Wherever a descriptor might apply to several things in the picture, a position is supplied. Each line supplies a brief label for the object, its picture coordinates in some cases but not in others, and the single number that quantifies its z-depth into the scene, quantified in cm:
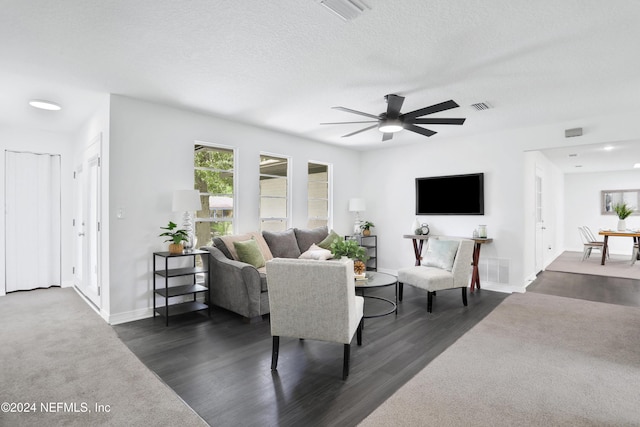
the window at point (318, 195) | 659
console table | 543
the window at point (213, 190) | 482
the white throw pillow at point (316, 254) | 506
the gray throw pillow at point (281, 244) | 504
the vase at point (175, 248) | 402
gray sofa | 382
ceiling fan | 333
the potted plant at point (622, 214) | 835
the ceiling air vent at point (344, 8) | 216
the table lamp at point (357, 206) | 676
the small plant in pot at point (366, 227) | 690
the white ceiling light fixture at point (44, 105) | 404
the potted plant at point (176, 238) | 403
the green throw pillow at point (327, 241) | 557
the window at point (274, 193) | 564
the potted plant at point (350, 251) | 407
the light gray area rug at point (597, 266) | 688
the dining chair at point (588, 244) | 823
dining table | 775
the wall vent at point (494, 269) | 549
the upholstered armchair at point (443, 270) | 431
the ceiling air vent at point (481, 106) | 421
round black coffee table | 381
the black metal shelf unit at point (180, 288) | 394
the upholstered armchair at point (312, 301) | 253
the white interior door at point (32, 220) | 527
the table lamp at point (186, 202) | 406
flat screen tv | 577
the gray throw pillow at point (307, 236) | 547
